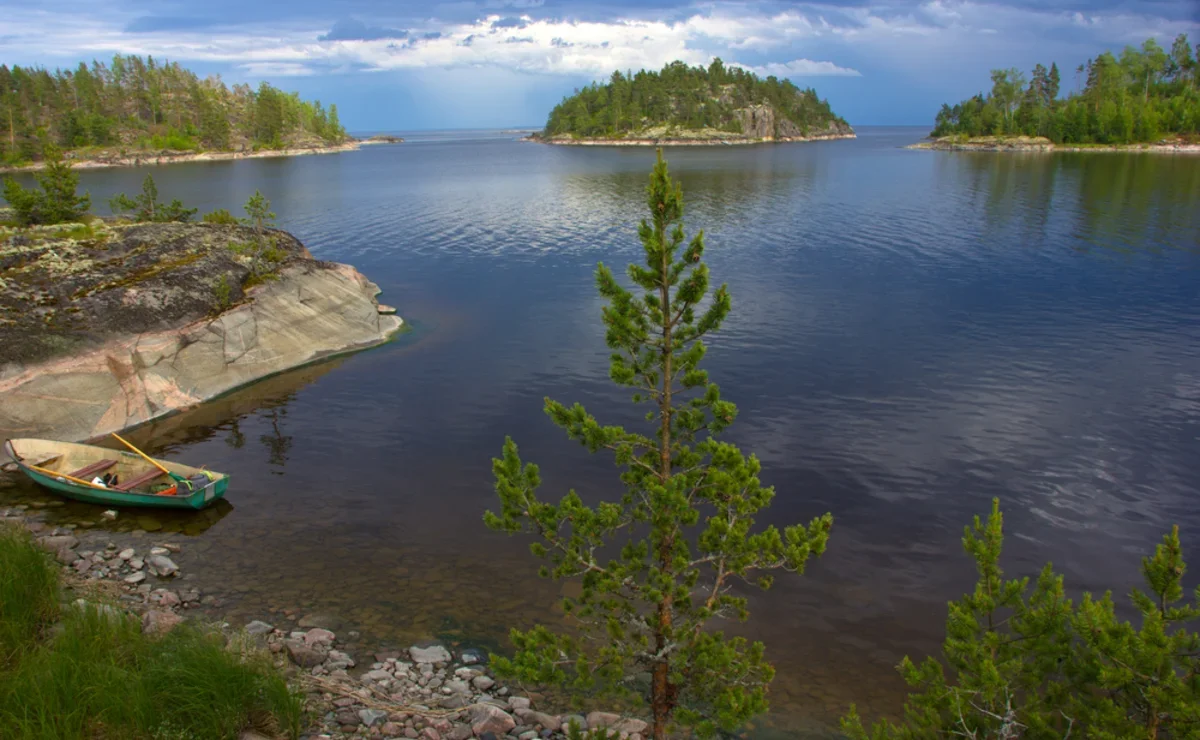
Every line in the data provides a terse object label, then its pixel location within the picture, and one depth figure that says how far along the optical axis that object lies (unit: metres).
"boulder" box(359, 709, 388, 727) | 14.82
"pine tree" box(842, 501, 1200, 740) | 9.74
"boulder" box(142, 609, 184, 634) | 16.50
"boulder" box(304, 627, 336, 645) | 18.44
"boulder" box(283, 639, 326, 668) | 17.34
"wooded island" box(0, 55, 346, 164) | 176.25
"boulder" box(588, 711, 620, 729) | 15.80
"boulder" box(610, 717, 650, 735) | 15.45
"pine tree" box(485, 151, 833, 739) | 12.20
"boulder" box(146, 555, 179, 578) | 21.78
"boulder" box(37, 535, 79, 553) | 22.22
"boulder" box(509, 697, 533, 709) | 16.11
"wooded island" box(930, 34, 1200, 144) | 183.88
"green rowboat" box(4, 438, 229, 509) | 25.61
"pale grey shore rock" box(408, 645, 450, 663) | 17.94
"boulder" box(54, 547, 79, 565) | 21.64
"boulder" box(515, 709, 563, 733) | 15.47
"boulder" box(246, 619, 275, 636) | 18.62
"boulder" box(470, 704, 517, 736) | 15.02
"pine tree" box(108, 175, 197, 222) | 55.36
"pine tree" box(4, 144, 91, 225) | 49.10
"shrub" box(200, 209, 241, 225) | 53.62
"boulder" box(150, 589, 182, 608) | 20.00
